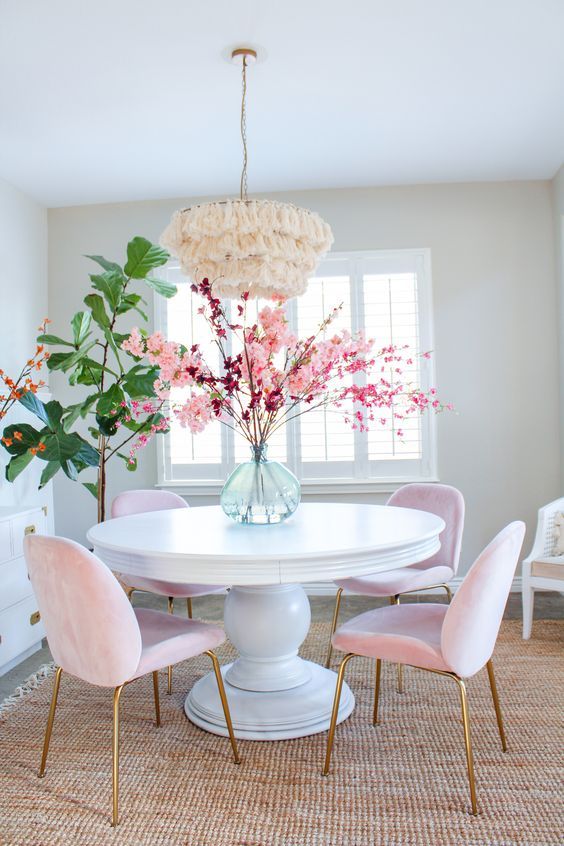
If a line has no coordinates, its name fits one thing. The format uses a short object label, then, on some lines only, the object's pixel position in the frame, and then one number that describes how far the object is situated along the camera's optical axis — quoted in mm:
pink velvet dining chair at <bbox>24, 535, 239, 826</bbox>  1883
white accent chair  3379
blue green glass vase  2486
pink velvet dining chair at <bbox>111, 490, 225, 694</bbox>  2875
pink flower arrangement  2203
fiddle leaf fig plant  3562
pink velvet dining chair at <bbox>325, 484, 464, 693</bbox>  2803
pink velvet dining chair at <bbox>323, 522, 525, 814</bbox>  1882
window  4539
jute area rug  1879
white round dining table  1995
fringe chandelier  2355
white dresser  3141
